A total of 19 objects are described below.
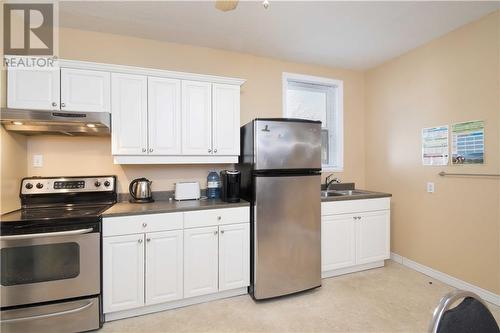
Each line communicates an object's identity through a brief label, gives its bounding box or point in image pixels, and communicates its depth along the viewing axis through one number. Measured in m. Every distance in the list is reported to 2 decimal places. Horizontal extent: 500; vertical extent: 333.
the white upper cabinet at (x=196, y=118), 2.45
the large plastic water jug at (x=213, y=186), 2.75
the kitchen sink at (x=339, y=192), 3.24
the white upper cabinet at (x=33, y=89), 2.02
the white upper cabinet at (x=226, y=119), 2.55
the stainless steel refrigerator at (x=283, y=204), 2.29
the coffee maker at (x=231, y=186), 2.47
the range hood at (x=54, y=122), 1.89
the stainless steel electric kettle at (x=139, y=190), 2.44
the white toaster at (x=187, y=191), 2.61
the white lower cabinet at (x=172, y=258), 2.00
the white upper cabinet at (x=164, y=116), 2.35
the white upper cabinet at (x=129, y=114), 2.25
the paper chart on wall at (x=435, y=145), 2.62
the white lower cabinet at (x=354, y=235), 2.74
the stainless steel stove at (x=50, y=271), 1.74
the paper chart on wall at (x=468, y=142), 2.33
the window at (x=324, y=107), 3.42
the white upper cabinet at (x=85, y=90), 2.13
